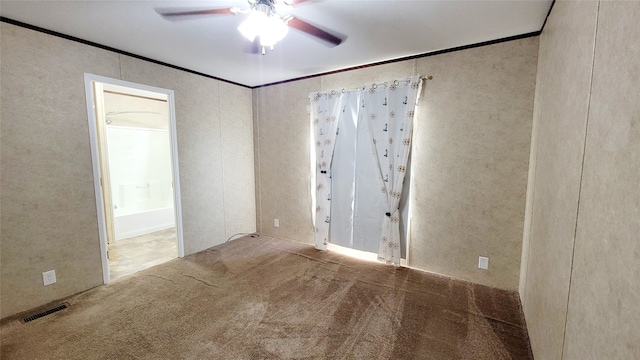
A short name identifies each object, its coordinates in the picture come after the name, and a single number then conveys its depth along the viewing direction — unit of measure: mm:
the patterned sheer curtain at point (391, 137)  2752
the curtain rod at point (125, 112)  4245
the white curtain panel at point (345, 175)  3162
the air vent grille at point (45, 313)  2057
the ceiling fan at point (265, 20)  1450
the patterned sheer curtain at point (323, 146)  3266
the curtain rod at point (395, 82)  2658
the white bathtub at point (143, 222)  4082
